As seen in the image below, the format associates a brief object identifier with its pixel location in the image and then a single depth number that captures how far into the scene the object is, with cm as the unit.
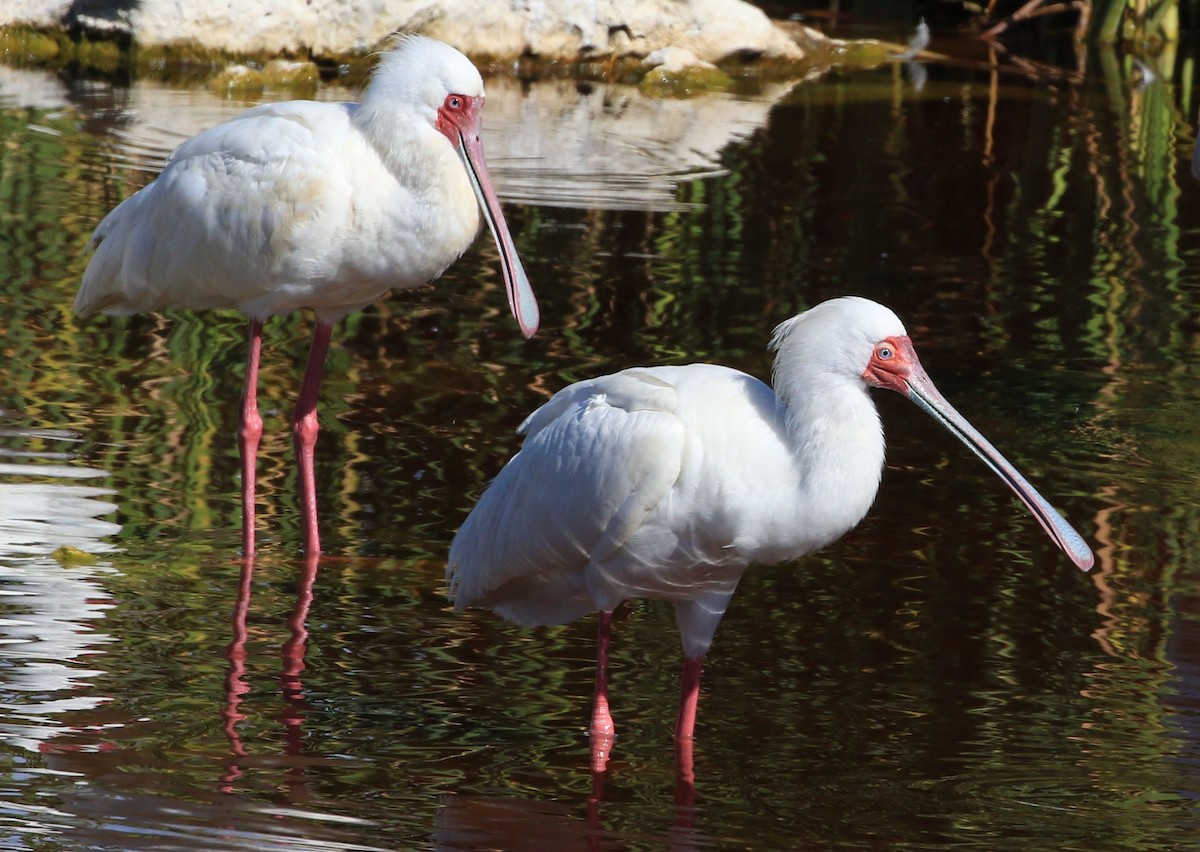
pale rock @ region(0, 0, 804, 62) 3209
